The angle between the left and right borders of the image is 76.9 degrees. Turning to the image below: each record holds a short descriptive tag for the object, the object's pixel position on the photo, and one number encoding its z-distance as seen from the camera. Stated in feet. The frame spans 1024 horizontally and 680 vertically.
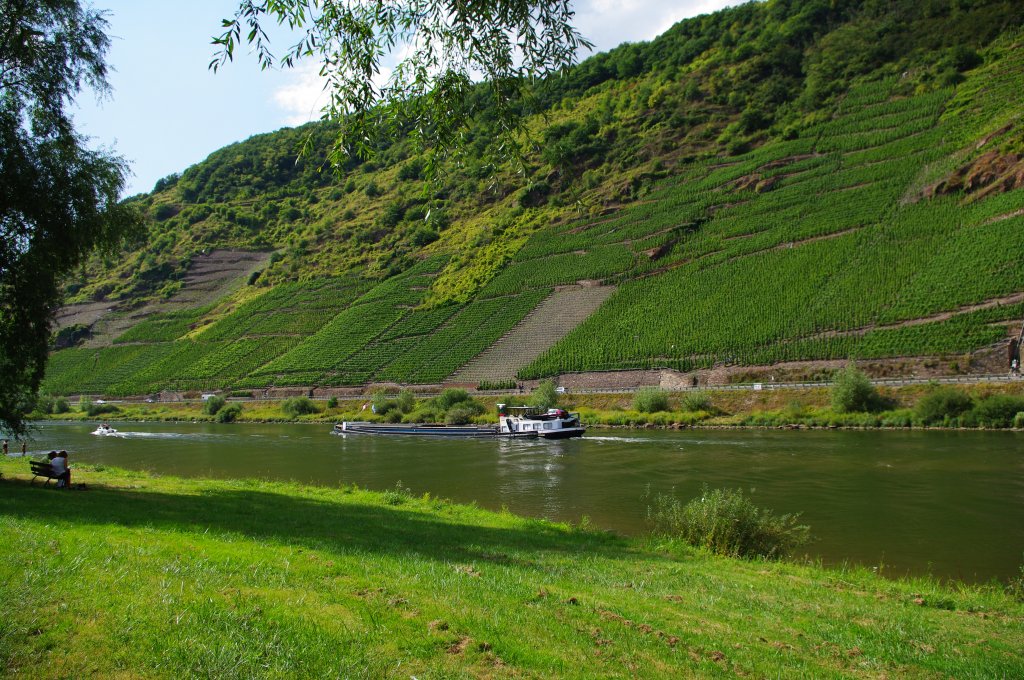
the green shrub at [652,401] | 175.94
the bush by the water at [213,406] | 262.00
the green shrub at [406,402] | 222.48
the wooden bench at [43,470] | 53.88
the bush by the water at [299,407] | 248.11
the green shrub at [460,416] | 199.62
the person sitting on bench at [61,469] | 53.98
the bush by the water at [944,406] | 129.70
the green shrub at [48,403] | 277.46
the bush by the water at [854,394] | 142.51
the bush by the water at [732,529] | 47.93
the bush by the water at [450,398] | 212.43
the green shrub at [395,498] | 65.41
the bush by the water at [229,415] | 253.24
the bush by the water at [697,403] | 170.19
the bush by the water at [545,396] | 193.98
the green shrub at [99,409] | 283.59
